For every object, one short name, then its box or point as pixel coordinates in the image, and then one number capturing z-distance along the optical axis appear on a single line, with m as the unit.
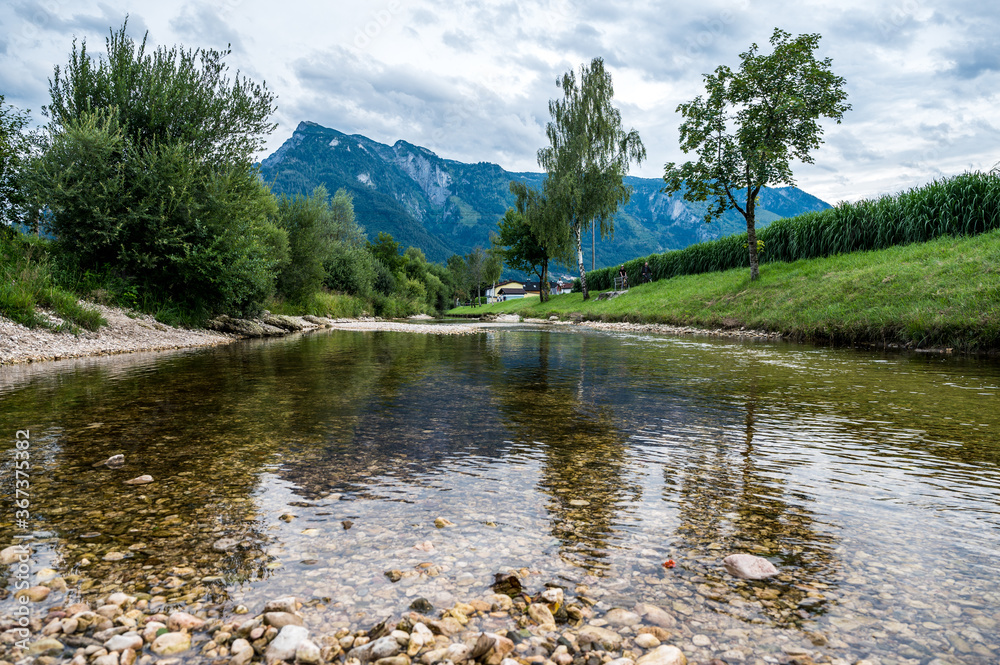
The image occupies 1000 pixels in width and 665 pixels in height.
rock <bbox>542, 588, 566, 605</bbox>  2.06
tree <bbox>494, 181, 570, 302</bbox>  42.88
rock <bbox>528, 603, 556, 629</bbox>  1.94
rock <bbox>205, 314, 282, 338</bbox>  18.95
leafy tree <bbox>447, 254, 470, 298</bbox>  140.48
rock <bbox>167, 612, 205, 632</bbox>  1.88
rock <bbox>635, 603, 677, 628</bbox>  1.91
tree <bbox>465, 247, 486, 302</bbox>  137.12
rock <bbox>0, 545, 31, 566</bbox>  2.35
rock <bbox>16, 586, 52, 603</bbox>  2.05
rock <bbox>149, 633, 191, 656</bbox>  1.75
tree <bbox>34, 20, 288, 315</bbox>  14.77
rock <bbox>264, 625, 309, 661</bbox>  1.72
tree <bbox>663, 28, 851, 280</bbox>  22.75
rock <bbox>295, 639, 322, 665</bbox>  1.71
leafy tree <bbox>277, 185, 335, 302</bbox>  32.72
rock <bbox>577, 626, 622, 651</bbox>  1.80
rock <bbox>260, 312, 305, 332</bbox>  23.44
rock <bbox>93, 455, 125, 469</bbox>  3.74
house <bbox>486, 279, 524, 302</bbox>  157.61
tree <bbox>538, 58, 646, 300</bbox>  40.16
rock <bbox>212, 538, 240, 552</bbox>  2.50
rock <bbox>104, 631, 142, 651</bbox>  1.75
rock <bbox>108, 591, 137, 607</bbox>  2.03
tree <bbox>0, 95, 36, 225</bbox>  15.16
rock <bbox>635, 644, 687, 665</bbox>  1.68
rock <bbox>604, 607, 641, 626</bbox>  1.92
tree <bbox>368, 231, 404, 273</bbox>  73.00
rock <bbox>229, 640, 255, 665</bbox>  1.70
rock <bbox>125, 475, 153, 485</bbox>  3.37
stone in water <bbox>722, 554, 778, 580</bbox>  2.24
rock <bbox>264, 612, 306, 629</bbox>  1.88
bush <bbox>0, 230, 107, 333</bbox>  10.95
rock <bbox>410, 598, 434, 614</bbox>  2.01
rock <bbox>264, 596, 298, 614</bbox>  1.97
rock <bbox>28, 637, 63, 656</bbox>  1.72
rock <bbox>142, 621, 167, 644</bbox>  1.82
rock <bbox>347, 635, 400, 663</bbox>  1.73
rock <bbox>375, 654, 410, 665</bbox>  1.68
